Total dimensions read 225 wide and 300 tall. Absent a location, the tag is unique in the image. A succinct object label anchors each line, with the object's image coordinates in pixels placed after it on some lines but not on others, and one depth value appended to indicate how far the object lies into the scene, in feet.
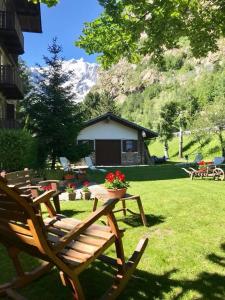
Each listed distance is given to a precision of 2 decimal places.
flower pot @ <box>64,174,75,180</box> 34.88
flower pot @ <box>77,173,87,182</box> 37.77
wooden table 16.22
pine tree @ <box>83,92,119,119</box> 140.33
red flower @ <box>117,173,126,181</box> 17.07
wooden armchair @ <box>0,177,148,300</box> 7.47
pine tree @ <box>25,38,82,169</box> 48.51
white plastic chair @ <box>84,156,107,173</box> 56.13
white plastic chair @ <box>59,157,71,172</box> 40.16
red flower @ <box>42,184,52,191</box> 23.59
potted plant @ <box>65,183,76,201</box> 24.74
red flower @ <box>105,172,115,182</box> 16.90
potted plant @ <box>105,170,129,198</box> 16.66
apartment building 44.13
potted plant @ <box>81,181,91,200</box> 24.63
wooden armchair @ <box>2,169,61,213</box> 17.66
